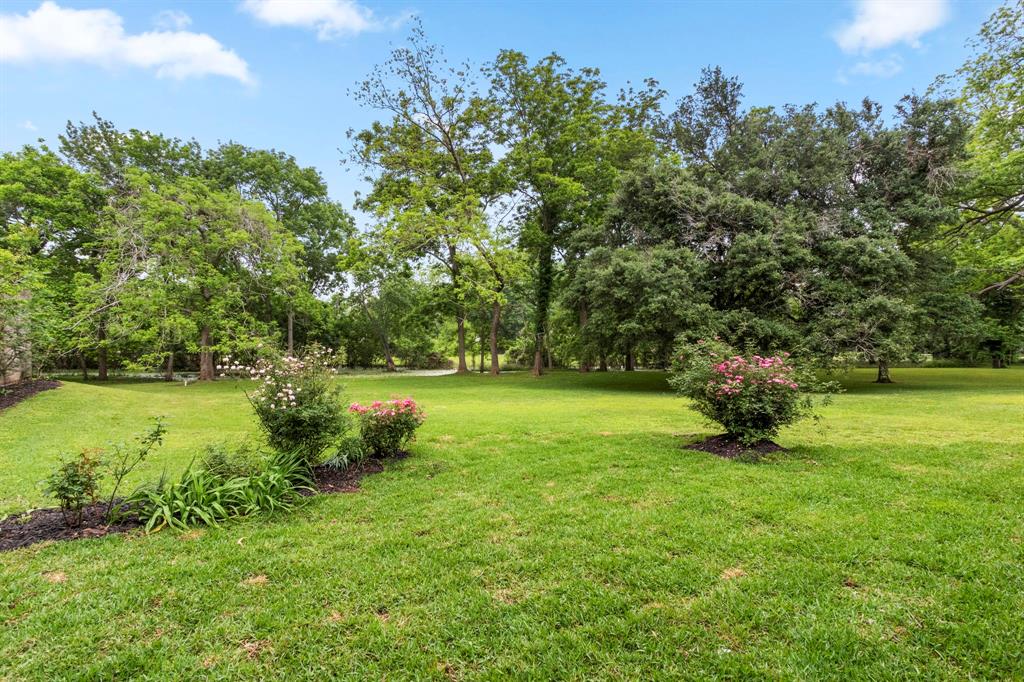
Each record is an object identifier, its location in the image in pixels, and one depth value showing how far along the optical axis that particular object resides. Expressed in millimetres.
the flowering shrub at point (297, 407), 4914
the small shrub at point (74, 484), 3615
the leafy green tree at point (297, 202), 23609
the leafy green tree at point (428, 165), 18250
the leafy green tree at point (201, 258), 15734
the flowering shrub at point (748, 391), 5770
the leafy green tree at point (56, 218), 14665
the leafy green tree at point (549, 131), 20219
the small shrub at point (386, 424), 5762
